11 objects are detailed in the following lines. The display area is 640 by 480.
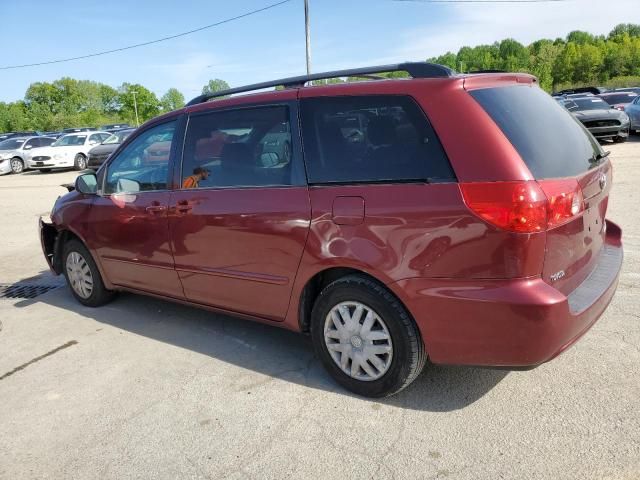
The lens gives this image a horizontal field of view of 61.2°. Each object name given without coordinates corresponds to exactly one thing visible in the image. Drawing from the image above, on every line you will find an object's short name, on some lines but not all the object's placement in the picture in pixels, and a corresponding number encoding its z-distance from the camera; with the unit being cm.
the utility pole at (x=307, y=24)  2608
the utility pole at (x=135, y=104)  10579
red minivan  259
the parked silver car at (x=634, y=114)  1719
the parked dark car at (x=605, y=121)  1552
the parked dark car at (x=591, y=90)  2713
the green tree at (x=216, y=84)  10865
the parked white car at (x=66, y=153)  2270
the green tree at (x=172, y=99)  12762
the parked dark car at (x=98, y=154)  1977
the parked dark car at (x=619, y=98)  2191
